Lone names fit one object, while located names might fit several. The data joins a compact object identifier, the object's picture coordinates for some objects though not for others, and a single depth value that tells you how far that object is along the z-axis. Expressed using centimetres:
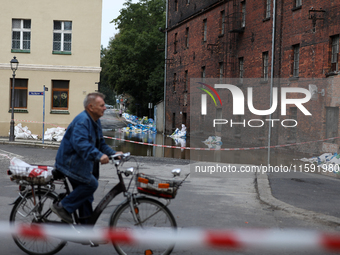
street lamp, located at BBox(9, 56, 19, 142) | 2200
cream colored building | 2586
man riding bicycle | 452
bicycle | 448
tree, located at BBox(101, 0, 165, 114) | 5103
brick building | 1999
